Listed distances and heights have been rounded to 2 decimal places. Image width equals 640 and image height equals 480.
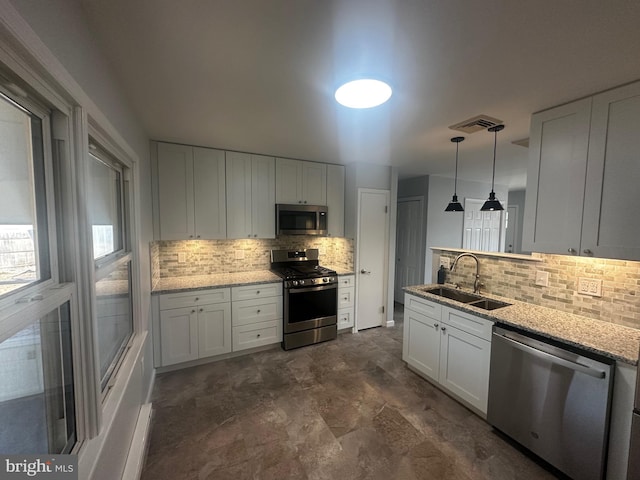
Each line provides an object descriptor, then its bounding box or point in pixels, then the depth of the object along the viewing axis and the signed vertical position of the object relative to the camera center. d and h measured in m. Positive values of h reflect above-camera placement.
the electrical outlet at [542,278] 2.25 -0.43
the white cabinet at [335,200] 3.93 +0.35
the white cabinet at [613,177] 1.65 +0.33
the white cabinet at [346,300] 3.81 -1.08
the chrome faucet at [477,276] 2.71 -0.50
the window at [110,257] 1.45 -0.22
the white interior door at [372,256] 3.92 -0.46
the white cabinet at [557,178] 1.88 +0.37
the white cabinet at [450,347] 2.18 -1.11
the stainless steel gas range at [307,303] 3.38 -1.02
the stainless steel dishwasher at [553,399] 1.56 -1.11
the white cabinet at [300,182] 3.61 +0.57
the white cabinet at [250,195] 3.33 +0.35
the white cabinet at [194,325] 2.85 -1.12
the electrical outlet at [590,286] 1.98 -0.43
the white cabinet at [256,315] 3.18 -1.10
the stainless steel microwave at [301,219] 3.59 +0.06
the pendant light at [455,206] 3.17 +0.23
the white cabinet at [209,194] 3.14 +0.34
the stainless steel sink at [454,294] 2.71 -0.71
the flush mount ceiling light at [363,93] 1.61 +0.82
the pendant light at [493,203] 2.61 +0.23
